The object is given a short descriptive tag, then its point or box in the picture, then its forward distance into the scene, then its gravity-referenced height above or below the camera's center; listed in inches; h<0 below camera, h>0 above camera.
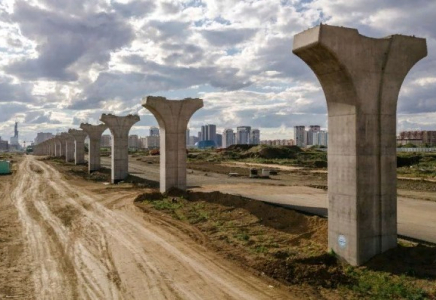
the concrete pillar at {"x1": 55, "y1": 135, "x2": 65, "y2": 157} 3436.0 -18.8
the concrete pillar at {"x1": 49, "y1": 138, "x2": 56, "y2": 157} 4288.9 +1.2
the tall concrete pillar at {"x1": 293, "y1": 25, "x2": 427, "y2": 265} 391.2 +13.9
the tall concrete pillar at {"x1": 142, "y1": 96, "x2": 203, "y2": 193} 974.4 +26.8
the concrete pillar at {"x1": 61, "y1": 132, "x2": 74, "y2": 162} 3024.9 -15.4
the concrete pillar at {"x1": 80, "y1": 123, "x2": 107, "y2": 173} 1868.8 +14.2
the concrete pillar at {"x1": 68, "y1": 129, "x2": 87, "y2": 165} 2369.6 +6.5
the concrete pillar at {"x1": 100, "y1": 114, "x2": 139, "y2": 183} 1460.4 +5.0
